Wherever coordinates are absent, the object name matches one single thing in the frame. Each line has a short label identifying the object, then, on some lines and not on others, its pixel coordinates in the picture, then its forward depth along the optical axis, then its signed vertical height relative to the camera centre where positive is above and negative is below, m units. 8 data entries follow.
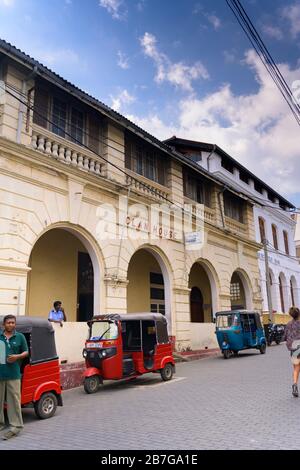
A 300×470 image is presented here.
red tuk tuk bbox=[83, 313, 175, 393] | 10.04 -0.28
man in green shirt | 6.07 -0.58
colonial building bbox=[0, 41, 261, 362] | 10.86 +4.09
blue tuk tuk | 16.25 +0.16
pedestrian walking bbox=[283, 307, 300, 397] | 8.12 -0.08
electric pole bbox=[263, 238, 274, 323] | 23.93 +2.96
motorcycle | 22.82 +0.08
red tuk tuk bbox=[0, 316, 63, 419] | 7.02 -0.52
